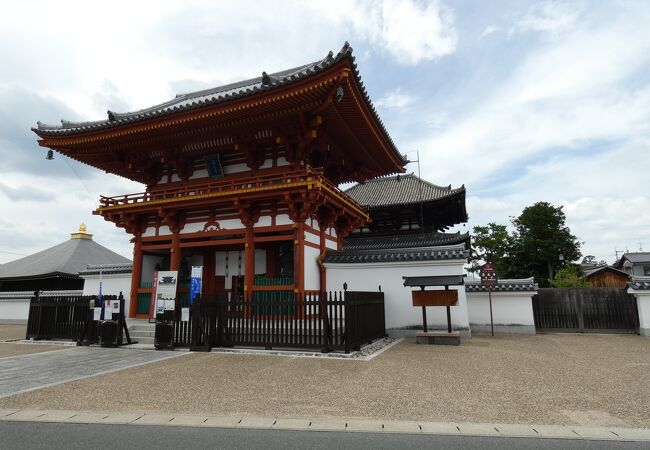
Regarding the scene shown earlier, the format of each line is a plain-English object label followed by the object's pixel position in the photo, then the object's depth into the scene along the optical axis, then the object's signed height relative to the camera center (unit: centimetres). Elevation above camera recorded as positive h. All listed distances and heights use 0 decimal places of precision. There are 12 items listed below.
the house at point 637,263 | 4375 +261
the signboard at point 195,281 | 1126 +31
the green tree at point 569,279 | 2909 +54
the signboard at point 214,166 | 1514 +518
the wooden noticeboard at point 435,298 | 1136 -33
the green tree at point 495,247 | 4256 +459
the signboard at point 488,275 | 1481 +48
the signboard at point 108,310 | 1159 -55
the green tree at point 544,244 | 4203 +479
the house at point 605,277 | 4138 +94
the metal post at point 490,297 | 1450 -43
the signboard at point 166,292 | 1092 -1
